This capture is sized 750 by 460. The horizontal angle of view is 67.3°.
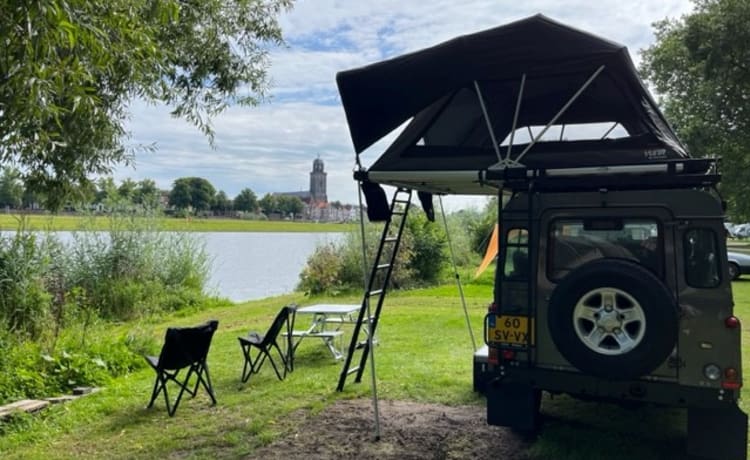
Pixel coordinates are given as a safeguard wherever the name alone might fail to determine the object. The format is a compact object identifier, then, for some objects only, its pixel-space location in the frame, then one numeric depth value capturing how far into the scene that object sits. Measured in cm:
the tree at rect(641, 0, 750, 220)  1619
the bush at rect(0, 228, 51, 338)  707
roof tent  388
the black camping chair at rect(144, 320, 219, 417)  496
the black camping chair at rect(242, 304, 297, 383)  595
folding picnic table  688
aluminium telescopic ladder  507
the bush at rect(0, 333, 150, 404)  540
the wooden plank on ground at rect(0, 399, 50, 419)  470
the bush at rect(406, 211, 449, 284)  1558
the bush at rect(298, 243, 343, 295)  1423
